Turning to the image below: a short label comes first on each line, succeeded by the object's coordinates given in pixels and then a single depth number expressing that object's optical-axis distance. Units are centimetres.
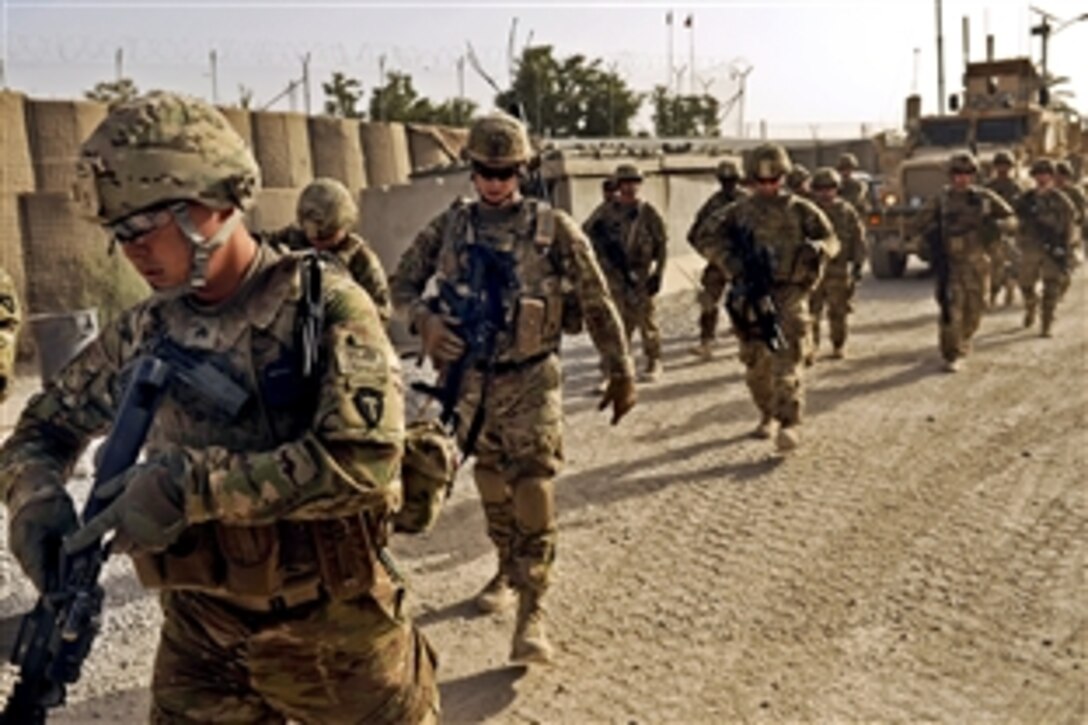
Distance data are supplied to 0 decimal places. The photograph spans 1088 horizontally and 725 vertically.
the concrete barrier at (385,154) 1744
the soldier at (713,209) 983
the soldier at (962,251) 917
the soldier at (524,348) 410
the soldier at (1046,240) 1057
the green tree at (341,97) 2216
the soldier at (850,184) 1363
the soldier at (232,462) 198
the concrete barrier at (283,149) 1534
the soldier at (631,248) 903
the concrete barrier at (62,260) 1136
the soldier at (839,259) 988
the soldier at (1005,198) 1138
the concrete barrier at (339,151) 1641
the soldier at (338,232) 564
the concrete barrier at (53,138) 1249
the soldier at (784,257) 671
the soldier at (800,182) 1049
